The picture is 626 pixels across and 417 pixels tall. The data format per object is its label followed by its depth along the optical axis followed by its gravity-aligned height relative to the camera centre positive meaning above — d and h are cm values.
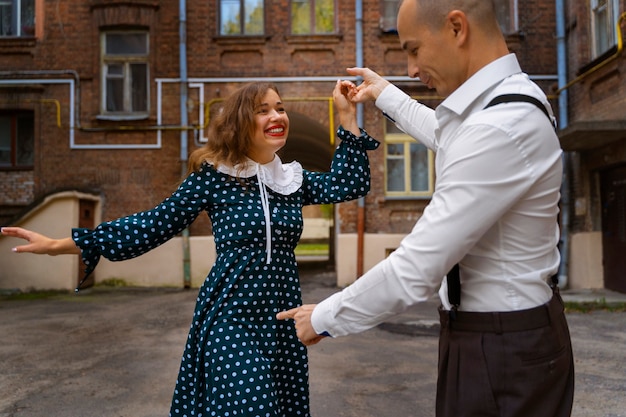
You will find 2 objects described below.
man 143 -4
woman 248 -8
